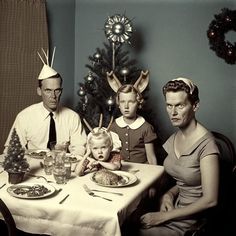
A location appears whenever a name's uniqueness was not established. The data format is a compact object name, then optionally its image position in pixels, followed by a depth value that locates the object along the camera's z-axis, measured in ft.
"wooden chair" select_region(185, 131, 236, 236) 6.92
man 10.37
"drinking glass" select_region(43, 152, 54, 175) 7.41
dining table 5.68
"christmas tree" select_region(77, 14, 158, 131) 12.18
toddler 7.17
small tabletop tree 6.79
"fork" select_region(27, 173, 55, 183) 7.03
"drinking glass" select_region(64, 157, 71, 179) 6.99
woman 6.58
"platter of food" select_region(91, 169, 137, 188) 6.75
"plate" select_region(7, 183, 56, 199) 6.12
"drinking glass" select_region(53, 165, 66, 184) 6.82
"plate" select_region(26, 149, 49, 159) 8.30
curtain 11.44
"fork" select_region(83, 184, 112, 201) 6.29
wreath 12.79
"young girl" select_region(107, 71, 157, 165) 9.74
